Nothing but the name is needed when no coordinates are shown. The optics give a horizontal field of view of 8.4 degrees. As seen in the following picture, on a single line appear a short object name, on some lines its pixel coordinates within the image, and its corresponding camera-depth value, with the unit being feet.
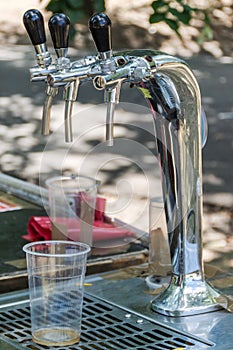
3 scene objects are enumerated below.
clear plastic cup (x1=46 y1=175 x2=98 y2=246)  8.75
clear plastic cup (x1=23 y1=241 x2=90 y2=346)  7.64
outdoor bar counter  7.60
